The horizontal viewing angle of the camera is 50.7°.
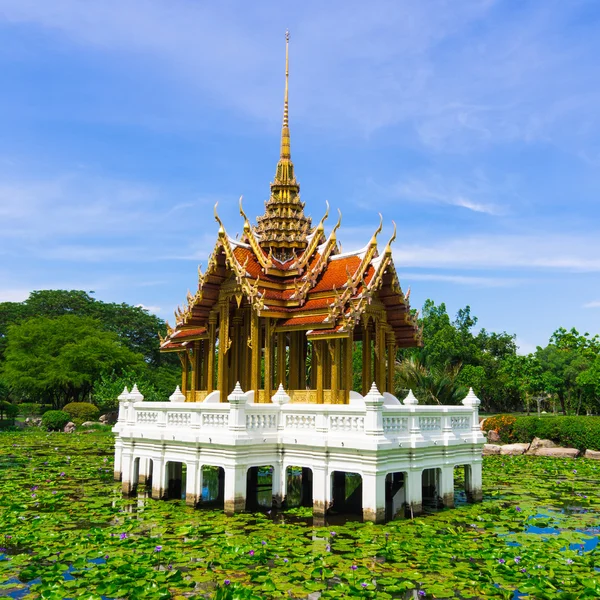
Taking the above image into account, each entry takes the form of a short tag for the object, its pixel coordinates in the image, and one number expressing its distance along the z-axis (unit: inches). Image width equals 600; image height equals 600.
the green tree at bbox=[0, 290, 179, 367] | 2588.6
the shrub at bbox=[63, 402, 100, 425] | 1726.1
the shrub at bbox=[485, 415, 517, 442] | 1203.9
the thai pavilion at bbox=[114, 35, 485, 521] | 506.0
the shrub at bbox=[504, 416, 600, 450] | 1047.6
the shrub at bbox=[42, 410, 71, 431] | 1600.6
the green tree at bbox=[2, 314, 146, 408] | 1957.4
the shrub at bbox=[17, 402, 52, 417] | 2052.4
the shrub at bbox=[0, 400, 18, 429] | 1697.8
